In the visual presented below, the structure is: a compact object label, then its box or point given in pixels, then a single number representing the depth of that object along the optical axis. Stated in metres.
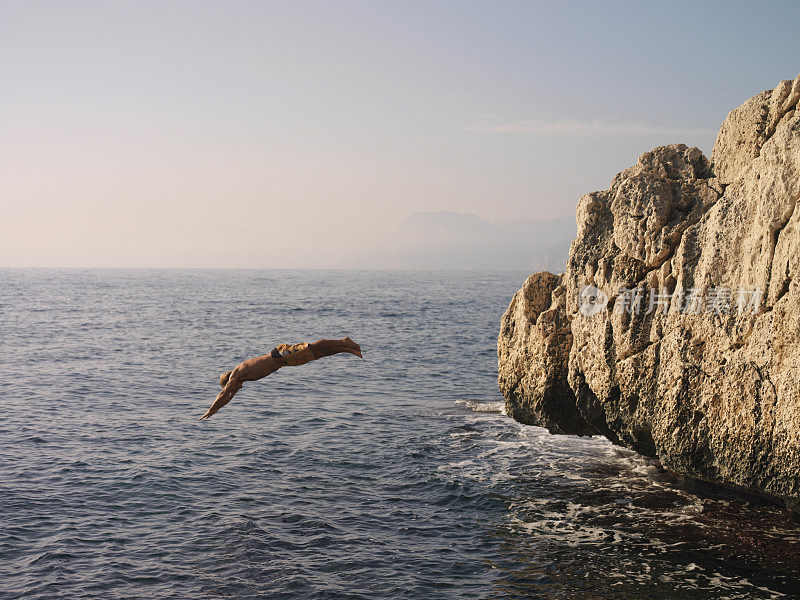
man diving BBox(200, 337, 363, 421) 15.88
